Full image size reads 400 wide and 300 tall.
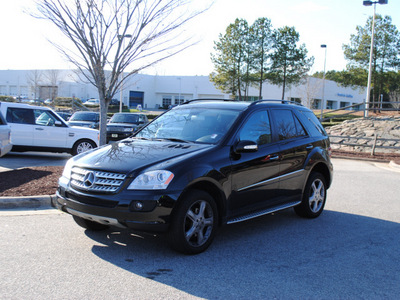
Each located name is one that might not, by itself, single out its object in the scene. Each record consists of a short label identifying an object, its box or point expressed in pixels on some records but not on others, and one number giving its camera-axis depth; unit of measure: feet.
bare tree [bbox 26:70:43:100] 215.47
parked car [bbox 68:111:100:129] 68.74
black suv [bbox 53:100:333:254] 14.90
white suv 43.32
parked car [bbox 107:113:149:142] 61.16
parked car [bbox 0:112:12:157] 31.72
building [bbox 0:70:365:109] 234.38
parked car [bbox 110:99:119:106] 217.36
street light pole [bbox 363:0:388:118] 80.27
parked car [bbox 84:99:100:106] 204.45
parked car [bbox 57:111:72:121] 104.81
